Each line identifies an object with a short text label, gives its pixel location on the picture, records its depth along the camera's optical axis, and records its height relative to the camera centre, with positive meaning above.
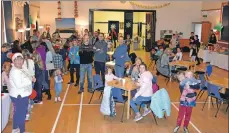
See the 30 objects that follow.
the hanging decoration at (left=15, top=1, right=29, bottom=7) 12.64 +1.28
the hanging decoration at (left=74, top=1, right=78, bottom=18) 19.34 +1.48
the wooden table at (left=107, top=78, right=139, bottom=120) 6.19 -1.14
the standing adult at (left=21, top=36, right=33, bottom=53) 8.54 -0.40
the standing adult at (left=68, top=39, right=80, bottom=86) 8.84 -0.78
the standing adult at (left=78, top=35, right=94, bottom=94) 8.11 -0.68
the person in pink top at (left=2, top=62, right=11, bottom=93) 5.04 -0.75
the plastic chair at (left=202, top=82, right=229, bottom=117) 6.57 -1.36
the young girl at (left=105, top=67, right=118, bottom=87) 6.89 -1.05
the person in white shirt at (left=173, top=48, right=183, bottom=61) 10.56 -0.90
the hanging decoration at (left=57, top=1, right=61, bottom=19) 19.31 +1.51
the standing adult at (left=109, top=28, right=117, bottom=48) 19.50 -0.19
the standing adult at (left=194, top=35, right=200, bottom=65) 16.04 -0.49
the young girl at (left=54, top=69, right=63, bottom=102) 7.40 -1.23
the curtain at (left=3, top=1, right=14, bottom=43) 10.72 +0.44
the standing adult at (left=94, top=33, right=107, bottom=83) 8.34 -0.62
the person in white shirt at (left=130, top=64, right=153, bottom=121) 5.91 -1.13
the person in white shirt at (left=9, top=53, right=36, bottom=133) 4.68 -0.88
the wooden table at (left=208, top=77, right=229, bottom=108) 6.72 -1.18
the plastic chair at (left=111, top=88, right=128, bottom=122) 6.21 -1.34
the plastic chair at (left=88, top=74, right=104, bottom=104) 7.27 -1.26
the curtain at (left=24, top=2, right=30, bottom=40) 14.41 +0.75
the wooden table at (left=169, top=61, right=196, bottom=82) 9.73 -1.04
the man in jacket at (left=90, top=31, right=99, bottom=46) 11.48 -0.23
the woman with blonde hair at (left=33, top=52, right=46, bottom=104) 6.75 -1.04
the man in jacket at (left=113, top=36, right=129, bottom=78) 8.55 -0.76
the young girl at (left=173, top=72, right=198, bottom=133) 5.37 -1.14
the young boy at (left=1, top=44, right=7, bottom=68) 6.84 -0.52
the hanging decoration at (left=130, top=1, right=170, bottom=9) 19.86 +1.79
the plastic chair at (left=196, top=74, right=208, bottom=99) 7.73 -1.40
